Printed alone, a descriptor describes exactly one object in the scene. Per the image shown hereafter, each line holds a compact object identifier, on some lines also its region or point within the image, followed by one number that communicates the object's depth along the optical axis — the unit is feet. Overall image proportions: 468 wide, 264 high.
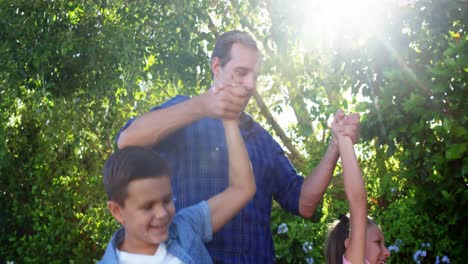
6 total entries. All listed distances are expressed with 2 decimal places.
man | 8.86
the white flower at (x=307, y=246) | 20.82
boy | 7.26
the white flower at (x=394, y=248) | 18.92
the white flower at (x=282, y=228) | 21.07
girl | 8.34
